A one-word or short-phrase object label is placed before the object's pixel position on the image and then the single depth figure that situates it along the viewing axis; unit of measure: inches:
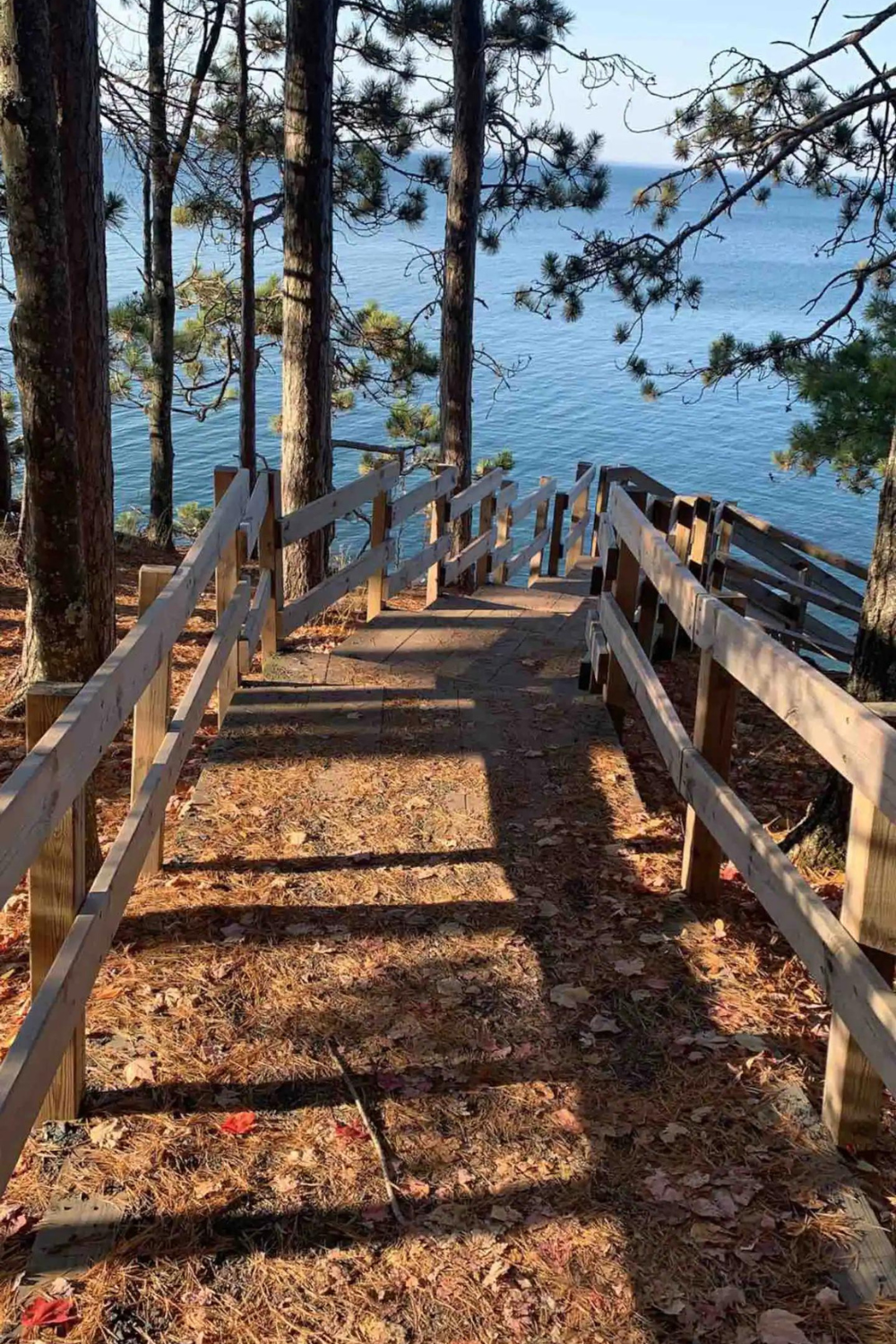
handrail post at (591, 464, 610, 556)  362.0
